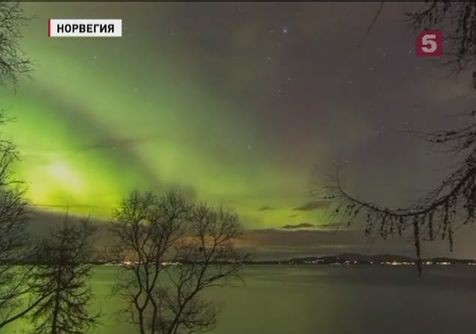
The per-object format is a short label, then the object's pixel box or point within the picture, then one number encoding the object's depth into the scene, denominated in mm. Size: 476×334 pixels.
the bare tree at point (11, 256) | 8266
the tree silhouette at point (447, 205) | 2883
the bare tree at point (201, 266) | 25625
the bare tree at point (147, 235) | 24406
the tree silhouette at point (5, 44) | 3984
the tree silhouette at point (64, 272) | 13730
